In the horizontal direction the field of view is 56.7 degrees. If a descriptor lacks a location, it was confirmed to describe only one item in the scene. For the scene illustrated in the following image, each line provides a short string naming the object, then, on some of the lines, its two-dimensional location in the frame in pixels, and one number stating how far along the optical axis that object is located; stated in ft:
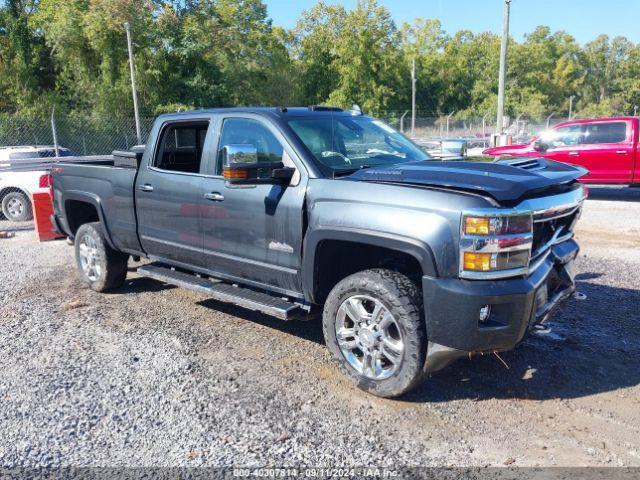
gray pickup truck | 11.34
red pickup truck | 42.73
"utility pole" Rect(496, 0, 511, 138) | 57.26
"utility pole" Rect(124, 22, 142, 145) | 72.84
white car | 39.14
